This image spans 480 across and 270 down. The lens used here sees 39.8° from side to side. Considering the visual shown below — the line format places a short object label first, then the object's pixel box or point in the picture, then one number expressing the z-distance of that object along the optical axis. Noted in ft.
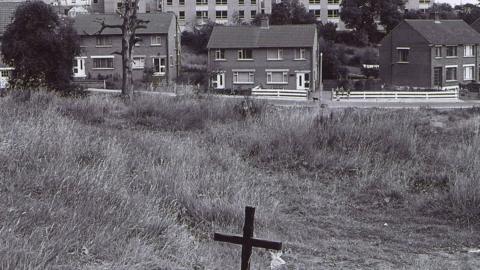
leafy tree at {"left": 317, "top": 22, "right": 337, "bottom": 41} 256.32
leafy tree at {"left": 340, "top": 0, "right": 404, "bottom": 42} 246.68
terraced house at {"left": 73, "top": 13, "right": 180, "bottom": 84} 196.24
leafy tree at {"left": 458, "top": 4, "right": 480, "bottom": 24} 261.65
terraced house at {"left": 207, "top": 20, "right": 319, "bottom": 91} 184.14
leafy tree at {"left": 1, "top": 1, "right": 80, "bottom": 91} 121.70
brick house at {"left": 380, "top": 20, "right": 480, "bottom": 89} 184.44
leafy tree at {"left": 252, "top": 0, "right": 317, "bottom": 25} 252.01
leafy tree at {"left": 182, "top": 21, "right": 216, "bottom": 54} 245.45
